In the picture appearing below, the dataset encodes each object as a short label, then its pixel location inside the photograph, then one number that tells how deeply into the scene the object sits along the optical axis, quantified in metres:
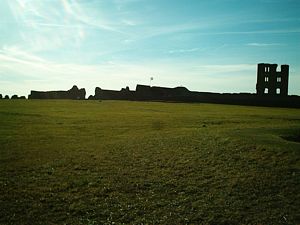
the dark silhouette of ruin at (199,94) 65.39
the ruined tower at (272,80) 74.00
